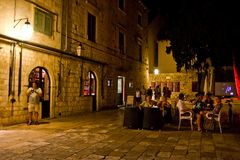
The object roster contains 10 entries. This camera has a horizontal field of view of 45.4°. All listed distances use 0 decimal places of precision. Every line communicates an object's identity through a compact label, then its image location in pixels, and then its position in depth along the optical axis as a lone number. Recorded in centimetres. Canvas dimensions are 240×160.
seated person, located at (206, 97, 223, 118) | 990
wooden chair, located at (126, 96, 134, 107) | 1781
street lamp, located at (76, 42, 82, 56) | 1465
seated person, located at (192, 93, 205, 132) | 1016
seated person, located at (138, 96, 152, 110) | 1081
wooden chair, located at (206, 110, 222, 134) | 993
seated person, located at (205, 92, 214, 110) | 1126
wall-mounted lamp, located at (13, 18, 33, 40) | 1082
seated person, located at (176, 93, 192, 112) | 1062
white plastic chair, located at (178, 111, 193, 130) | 1037
